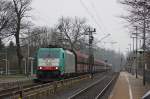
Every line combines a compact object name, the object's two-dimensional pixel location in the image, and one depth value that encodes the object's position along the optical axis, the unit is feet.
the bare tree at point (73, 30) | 335.79
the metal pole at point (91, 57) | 210.10
